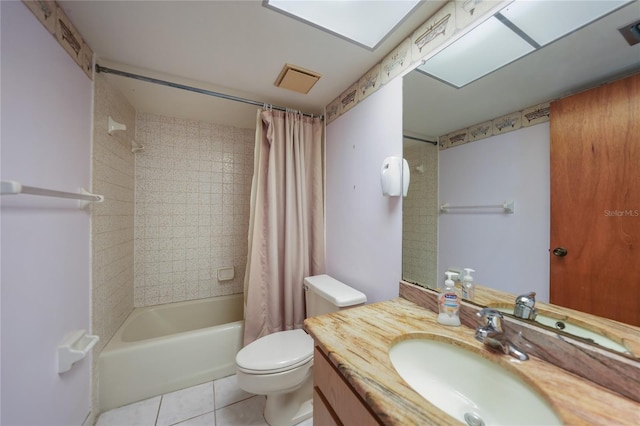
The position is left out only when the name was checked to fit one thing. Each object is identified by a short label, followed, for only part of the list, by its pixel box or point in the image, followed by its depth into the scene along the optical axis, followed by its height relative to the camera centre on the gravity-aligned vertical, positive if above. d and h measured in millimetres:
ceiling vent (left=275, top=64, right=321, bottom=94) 1352 +879
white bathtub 1344 -972
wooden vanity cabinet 564 -536
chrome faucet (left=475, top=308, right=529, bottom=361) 646 -374
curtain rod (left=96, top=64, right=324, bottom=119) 1299 +846
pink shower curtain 1684 -70
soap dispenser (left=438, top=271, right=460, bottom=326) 831 -350
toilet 1152 -800
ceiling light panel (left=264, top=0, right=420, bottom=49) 943 +893
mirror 600 +400
